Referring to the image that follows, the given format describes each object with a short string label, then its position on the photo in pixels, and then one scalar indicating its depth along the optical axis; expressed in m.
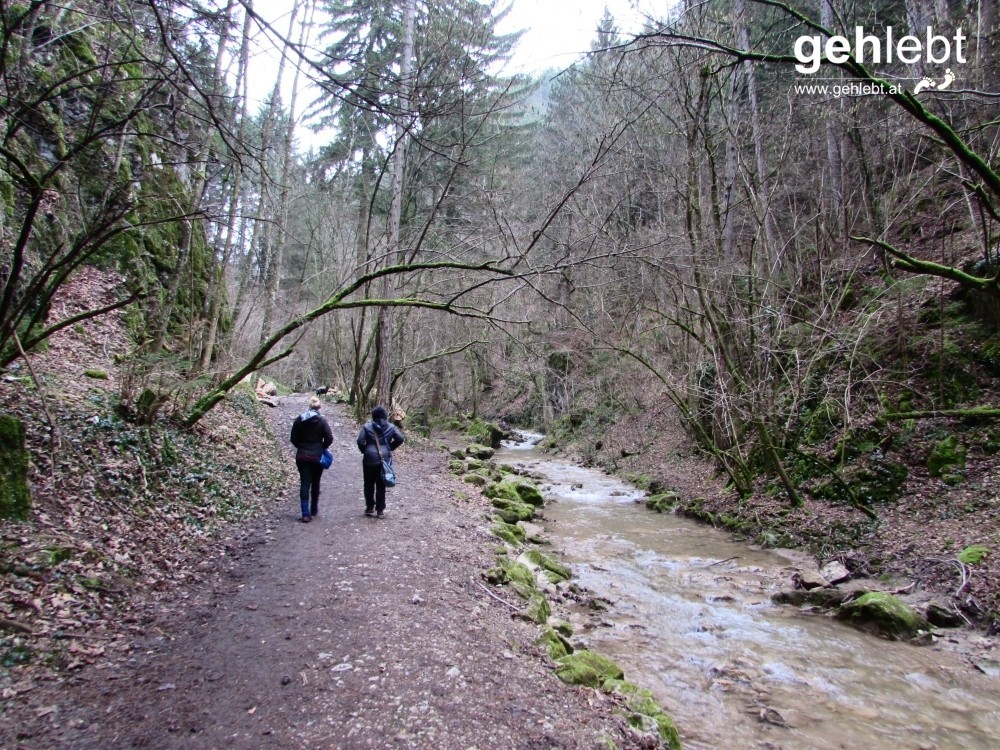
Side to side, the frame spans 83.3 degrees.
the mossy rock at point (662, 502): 13.30
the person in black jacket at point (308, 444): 8.00
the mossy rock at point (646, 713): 4.24
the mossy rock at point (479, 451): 19.49
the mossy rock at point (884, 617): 6.51
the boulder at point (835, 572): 7.99
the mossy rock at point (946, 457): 9.13
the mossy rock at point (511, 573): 6.71
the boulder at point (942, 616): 6.60
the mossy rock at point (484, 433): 24.24
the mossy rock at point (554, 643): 5.15
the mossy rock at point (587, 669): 4.68
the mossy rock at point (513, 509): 11.28
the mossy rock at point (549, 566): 8.33
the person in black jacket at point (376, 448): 8.15
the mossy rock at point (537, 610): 5.86
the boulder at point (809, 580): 7.87
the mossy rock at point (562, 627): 6.09
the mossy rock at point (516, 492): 13.13
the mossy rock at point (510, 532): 9.26
